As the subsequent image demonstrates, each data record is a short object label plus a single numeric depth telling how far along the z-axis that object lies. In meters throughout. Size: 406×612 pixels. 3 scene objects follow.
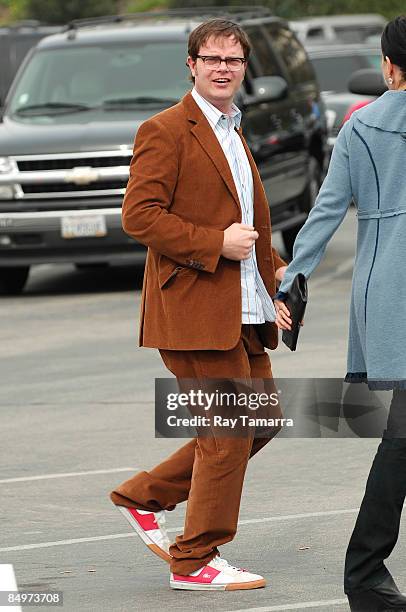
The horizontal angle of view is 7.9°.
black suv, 22.98
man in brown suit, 9.39
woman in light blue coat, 8.64
